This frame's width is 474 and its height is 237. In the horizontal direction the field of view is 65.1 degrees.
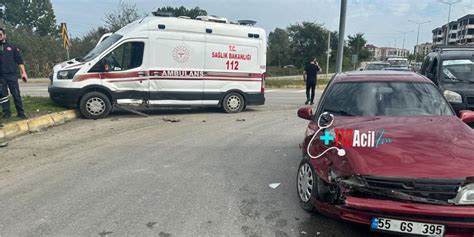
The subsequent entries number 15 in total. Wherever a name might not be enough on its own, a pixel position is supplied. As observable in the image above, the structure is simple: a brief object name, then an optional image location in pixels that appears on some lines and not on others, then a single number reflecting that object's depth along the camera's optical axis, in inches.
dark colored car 302.7
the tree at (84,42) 1241.7
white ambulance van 384.2
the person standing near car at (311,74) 533.6
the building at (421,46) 5033.5
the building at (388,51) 5524.6
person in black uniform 330.0
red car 118.3
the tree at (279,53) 2402.8
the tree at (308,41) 2208.4
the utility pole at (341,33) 598.5
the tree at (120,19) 1082.7
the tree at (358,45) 2684.5
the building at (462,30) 3639.3
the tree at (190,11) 2333.9
